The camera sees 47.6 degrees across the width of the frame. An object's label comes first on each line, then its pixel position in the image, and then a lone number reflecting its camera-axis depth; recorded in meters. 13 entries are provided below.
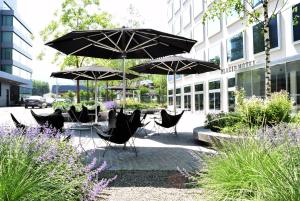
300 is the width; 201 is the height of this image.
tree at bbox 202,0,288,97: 10.91
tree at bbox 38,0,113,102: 24.85
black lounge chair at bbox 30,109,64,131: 9.14
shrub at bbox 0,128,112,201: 2.65
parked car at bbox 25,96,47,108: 41.44
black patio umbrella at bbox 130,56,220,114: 11.52
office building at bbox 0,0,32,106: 62.53
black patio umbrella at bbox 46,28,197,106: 7.55
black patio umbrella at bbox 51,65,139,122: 12.89
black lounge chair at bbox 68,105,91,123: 13.61
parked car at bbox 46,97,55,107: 51.28
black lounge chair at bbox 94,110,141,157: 7.15
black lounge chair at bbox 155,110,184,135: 10.65
